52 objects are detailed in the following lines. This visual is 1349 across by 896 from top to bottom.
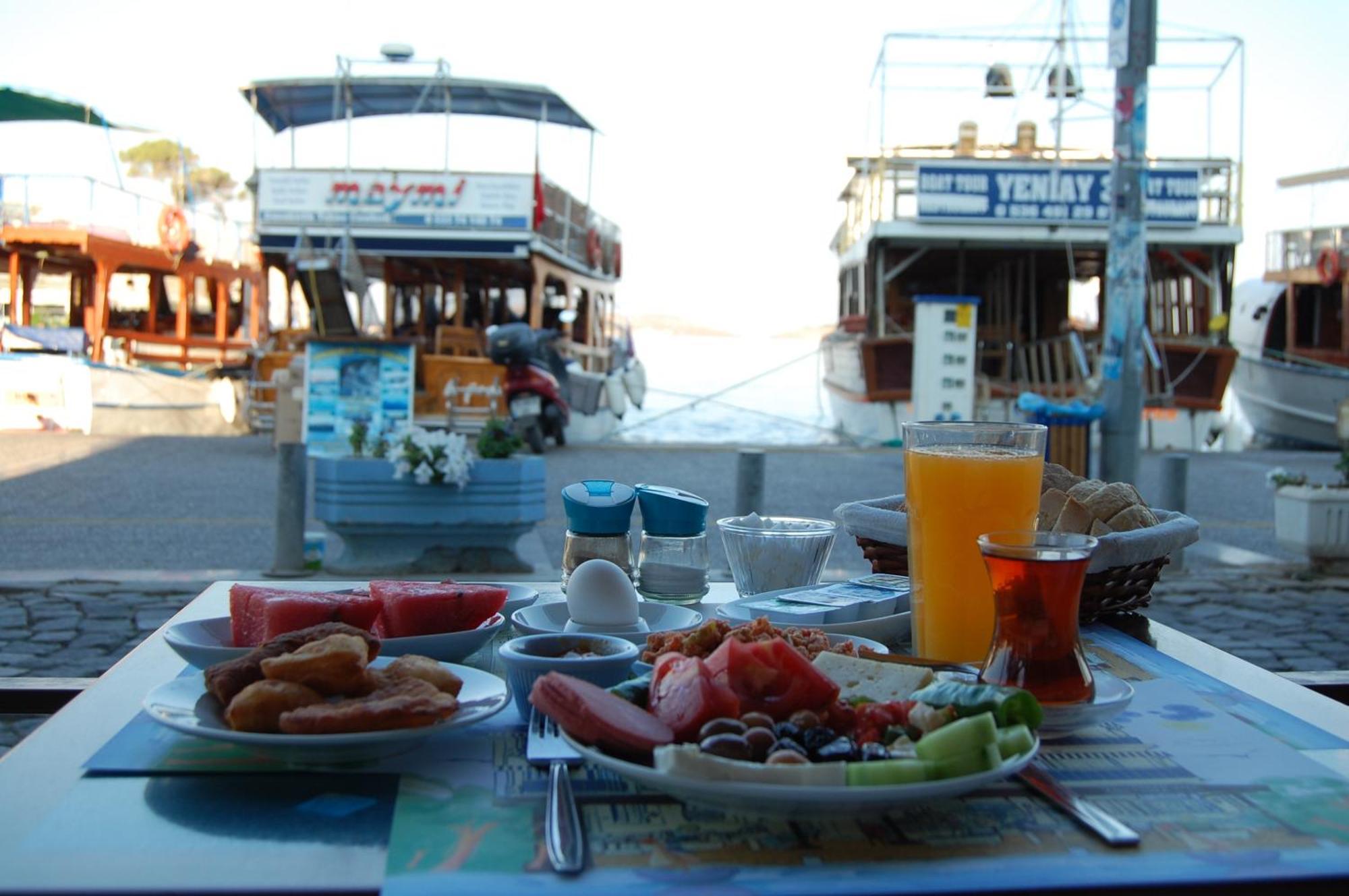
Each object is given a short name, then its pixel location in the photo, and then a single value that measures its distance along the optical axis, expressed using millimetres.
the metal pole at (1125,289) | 6918
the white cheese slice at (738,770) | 902
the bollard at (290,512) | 5852
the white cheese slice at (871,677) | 1187
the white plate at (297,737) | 1026
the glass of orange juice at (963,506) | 1447
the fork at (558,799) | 887
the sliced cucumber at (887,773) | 905
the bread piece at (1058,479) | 1903
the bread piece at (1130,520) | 1742
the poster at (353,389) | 11281
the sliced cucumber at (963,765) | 943
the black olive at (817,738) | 986
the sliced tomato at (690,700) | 1032
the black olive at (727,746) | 956
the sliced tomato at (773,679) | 1094
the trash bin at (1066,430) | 8719
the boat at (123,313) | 15211
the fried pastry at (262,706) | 1062
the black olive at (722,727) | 985
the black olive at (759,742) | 973
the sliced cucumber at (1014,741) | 997
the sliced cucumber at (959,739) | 954
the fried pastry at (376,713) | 1036
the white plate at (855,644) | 1292
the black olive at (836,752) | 948
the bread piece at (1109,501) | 1766
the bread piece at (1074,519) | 1756
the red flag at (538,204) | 15422
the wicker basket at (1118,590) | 1709
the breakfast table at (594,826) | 860
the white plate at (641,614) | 1555
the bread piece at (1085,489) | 1821
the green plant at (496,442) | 6152
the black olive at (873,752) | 956
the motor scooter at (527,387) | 13352
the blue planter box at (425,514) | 5902
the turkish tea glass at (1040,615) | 1208
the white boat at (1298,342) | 20906
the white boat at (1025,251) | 14695
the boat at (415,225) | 13930
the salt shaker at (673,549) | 1933
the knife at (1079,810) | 942
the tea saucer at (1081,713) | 1219
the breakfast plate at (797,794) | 891
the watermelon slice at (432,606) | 1506
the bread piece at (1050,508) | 1808
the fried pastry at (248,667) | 1140
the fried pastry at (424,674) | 1193
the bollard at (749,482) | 6078
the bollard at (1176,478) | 6879
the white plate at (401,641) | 1418
